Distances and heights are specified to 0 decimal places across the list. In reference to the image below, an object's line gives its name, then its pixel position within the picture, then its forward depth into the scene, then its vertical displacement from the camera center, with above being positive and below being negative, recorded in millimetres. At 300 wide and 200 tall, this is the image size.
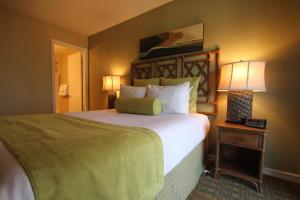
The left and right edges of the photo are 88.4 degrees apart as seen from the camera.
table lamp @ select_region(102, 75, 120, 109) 3064 +137
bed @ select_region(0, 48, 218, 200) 486 -285
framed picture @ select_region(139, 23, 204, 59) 2217 +808
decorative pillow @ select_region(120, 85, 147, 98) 2111 +6
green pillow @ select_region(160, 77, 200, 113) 2037 +60
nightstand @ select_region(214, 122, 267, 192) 1466 -709
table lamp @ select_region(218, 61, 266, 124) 1550 +103
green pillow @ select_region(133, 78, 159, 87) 2282 +163
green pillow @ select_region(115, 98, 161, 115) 1716 -158
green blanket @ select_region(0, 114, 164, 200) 537 -282
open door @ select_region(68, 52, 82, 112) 3889 +261
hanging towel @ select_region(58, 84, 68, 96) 4534 +26
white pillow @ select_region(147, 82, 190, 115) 1802 -55
